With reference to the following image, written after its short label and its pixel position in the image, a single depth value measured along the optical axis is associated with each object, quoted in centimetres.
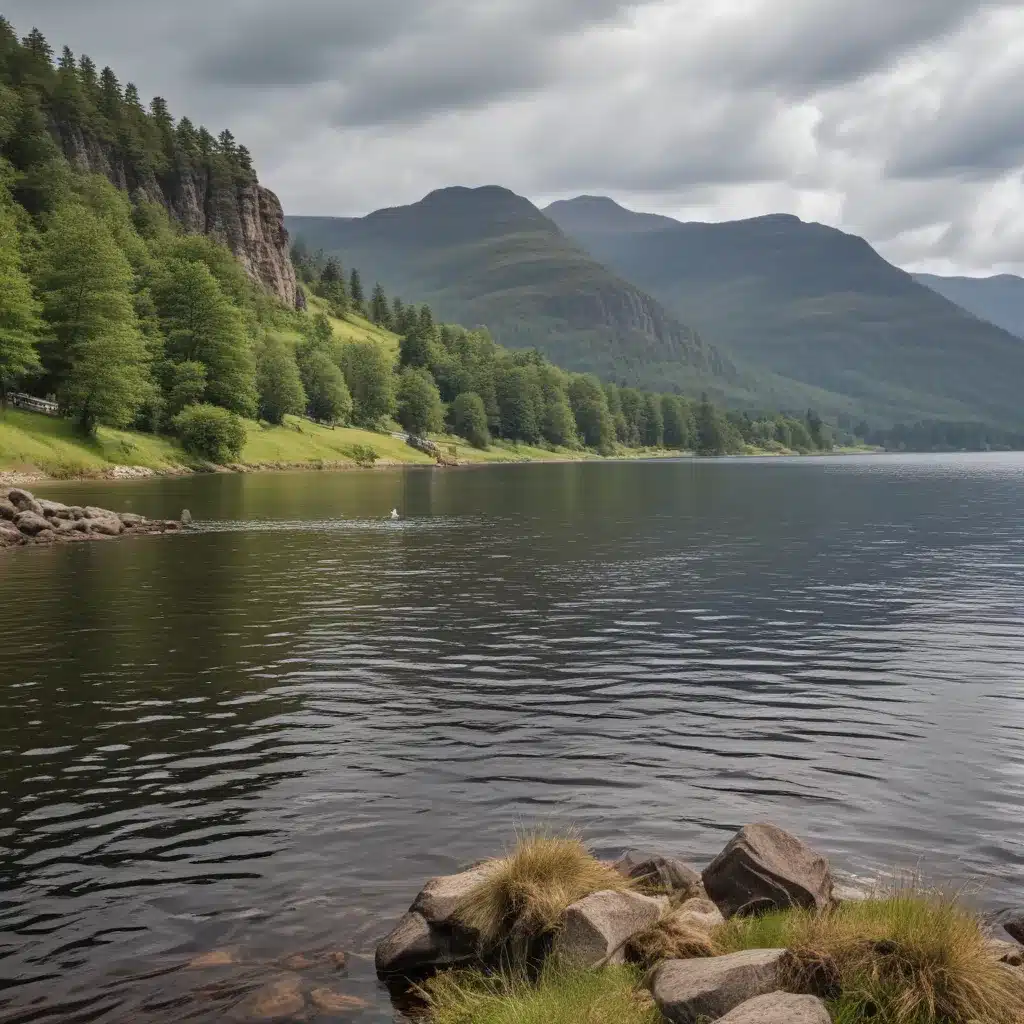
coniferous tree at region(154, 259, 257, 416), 15300
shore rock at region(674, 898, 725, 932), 1311
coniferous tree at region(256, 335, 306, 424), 17688
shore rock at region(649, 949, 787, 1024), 1058
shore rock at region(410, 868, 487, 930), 1331
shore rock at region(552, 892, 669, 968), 1233
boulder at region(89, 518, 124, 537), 6694
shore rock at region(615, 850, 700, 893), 1461
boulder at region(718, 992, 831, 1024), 967
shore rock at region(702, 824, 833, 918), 1365
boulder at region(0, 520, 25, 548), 6269
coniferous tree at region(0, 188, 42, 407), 11206
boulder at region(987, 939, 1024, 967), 1216
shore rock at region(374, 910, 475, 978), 1308
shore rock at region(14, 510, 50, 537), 6419
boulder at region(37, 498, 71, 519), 6831
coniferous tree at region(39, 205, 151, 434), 12131
